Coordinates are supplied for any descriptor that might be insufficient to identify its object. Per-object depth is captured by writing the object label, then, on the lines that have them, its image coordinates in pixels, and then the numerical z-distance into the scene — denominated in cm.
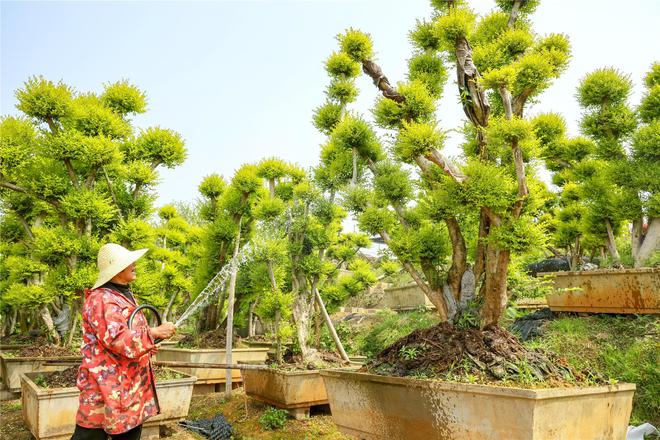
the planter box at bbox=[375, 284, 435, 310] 1093
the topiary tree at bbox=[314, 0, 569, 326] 358
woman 251
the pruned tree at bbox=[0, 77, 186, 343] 638
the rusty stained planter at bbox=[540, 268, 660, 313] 541
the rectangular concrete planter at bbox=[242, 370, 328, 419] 487
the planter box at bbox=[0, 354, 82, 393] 635
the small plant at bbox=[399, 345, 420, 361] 353
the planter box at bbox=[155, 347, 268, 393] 672
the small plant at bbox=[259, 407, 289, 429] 479
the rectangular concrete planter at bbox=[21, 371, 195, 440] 405
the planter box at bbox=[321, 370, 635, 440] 246
